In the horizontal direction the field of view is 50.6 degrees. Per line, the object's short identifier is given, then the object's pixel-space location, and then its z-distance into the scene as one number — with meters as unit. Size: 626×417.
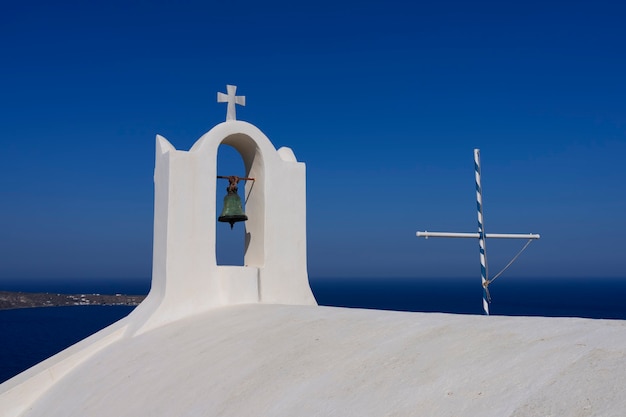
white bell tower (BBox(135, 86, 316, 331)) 9.61
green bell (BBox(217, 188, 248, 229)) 10.62
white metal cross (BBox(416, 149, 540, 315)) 8.49
